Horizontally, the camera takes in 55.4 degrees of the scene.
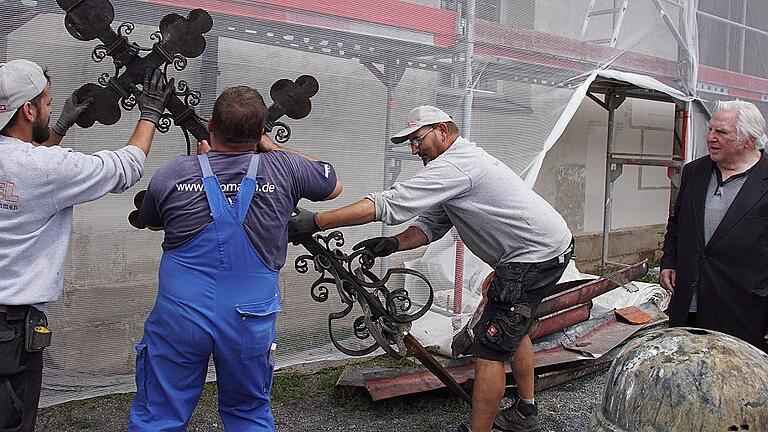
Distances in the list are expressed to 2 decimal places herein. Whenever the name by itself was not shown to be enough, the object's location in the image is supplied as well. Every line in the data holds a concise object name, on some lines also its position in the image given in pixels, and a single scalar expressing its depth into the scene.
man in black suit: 2.96
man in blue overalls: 2.19
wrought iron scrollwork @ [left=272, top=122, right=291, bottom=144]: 2.90
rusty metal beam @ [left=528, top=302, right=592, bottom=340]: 4.34
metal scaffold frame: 3.39
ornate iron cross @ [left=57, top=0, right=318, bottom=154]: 2.44
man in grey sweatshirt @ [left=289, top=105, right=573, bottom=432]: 3.03
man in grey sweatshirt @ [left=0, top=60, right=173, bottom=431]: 2.11
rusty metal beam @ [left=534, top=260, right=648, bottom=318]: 4.30
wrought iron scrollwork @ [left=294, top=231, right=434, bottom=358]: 2.95
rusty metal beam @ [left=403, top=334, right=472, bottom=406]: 3.17
